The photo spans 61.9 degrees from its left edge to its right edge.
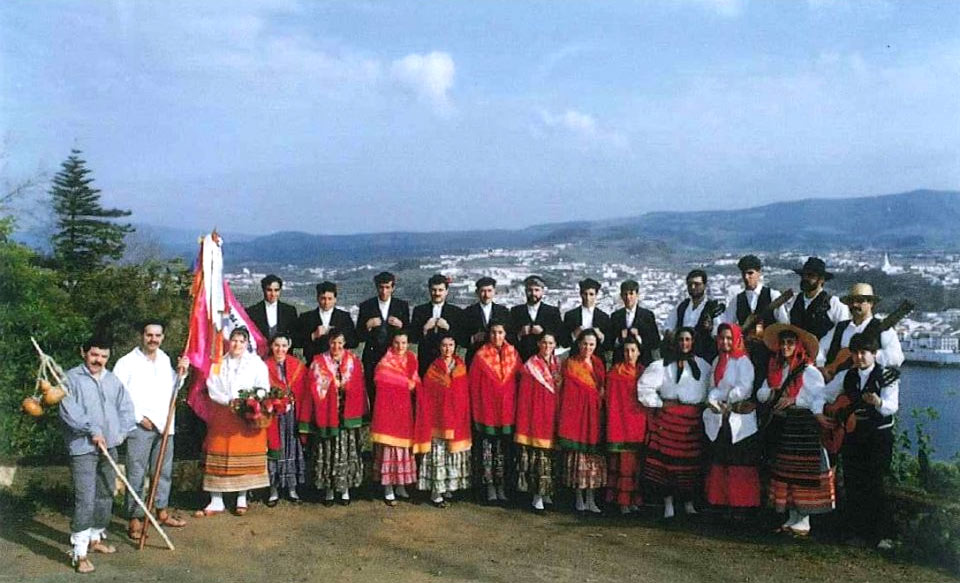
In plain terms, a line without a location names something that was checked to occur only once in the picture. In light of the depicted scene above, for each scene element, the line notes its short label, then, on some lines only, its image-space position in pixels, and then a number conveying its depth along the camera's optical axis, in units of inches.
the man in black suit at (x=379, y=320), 279.3
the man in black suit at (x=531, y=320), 280.1
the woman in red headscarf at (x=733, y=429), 237.6
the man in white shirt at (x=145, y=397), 227.5
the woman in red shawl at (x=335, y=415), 260.8
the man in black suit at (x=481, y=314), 280.5
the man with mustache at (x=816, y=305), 249.9
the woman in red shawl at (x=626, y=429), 253.1
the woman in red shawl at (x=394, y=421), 261.9
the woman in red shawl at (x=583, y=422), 255.9
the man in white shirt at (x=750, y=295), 264.4
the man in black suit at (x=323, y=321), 276.8
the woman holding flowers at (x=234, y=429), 247.4
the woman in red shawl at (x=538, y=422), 259.9
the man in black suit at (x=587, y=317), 277.1
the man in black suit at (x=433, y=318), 280.3
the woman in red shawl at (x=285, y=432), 260.4
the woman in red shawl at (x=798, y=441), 231.1
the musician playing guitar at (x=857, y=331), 227.0
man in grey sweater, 207.2
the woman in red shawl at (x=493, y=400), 264.5
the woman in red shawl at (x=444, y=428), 263.9
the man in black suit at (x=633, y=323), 275.7
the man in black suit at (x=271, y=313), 276.2
